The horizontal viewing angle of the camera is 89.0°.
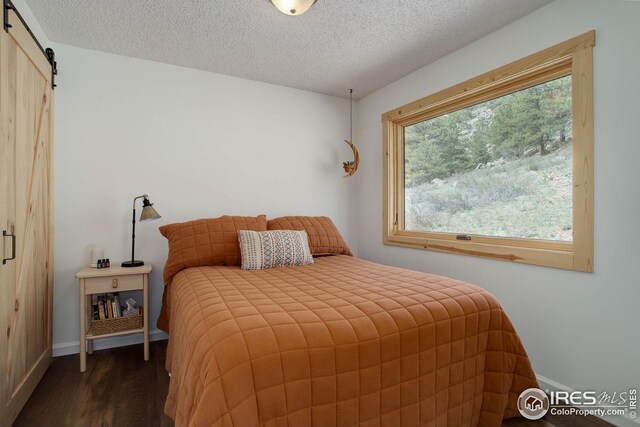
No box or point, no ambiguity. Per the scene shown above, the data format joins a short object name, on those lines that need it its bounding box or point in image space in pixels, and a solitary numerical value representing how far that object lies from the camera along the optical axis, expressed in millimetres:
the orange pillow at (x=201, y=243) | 2330
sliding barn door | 1584
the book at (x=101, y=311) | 2377
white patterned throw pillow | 2330
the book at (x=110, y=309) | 2402
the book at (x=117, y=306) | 2432
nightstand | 2217
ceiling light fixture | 1941
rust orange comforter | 1062
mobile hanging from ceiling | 3545
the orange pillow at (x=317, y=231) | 2822
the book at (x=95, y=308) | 2409
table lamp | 2412
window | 1876
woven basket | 2295
